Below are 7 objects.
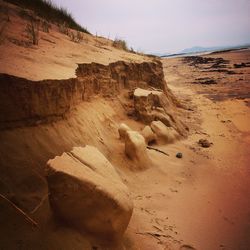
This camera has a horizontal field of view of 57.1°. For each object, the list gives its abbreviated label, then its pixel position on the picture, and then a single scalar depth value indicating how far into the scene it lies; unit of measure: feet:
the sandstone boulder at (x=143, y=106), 16.46
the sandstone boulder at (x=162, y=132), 15.52
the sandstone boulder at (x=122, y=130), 12.96
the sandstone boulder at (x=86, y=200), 6.08
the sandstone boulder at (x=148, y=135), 14.64
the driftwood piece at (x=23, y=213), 5.75
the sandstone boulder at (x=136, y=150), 11.96
